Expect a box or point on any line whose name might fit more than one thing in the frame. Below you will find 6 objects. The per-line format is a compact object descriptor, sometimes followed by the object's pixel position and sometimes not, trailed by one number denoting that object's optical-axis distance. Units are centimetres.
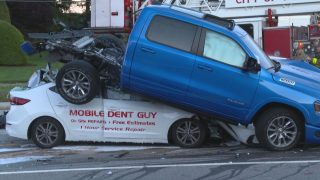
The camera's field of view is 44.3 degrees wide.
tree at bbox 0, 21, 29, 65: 2188
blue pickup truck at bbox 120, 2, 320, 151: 619
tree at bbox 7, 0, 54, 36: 2864
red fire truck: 1090
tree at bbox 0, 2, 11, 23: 2467
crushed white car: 686
